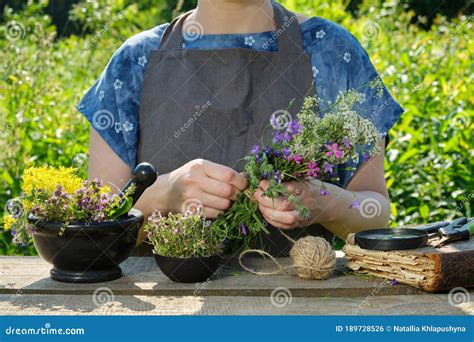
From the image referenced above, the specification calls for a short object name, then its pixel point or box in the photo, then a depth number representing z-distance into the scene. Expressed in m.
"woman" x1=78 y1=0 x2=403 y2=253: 2.48
